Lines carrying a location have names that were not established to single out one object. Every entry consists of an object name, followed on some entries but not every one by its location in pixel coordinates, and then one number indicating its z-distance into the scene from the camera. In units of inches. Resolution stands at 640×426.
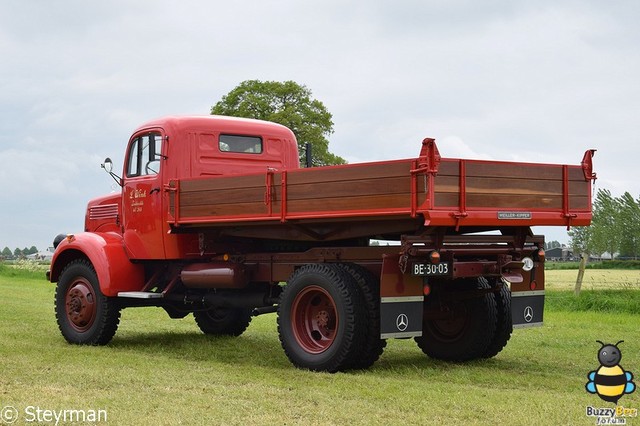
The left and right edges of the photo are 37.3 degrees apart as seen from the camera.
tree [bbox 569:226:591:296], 2795.3
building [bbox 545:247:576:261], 3428.2
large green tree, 1631.4
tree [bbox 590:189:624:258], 2711.6
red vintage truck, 360.5
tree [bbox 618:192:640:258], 2706.7
